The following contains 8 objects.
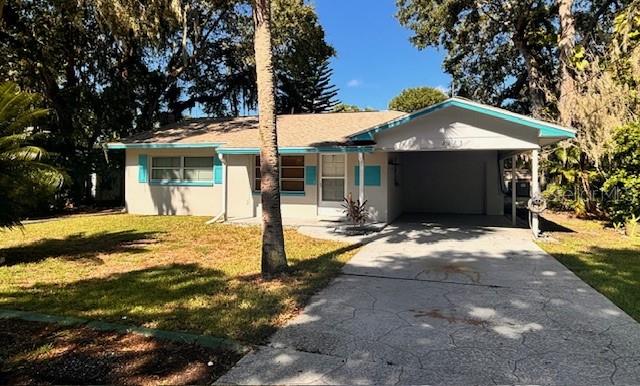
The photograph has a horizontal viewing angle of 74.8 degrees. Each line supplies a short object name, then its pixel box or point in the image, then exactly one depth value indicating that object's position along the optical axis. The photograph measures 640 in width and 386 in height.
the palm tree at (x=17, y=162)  7.02
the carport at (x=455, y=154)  10.62
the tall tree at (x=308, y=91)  30.30
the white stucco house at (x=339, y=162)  11.02
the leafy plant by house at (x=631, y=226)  11.03
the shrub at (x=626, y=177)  11.48
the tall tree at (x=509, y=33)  19.53
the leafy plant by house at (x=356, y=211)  11.32
